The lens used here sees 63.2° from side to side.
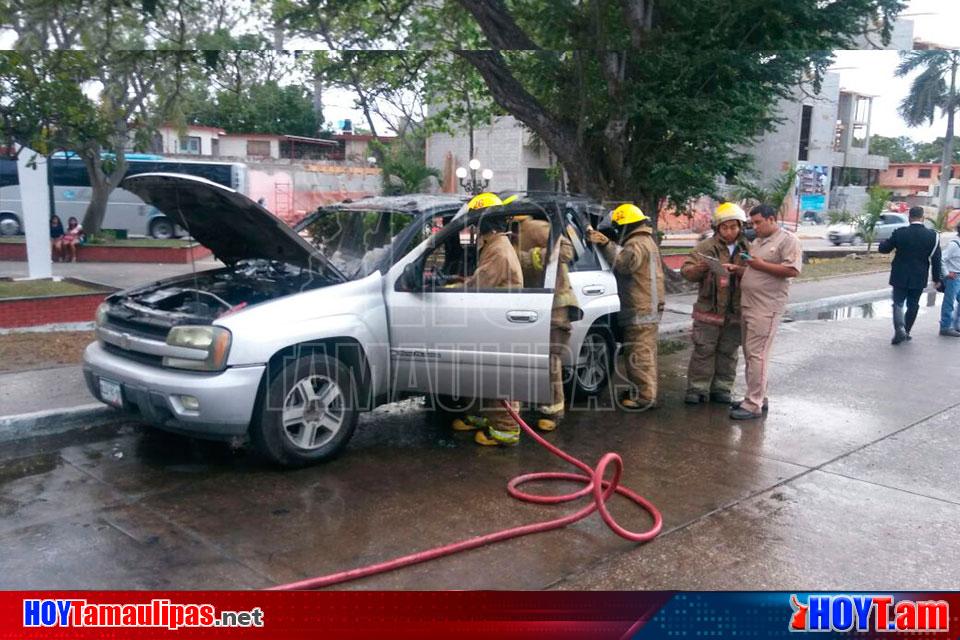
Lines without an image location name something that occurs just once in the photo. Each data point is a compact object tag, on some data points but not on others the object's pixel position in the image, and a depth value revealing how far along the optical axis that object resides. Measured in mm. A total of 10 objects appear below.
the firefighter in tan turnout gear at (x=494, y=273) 5582
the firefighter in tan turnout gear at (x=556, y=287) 5891
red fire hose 3709
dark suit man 9867
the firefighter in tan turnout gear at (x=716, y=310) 6871
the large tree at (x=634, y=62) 9078
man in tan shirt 6371
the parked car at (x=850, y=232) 28725
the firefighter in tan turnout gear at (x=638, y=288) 6699
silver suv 4719
